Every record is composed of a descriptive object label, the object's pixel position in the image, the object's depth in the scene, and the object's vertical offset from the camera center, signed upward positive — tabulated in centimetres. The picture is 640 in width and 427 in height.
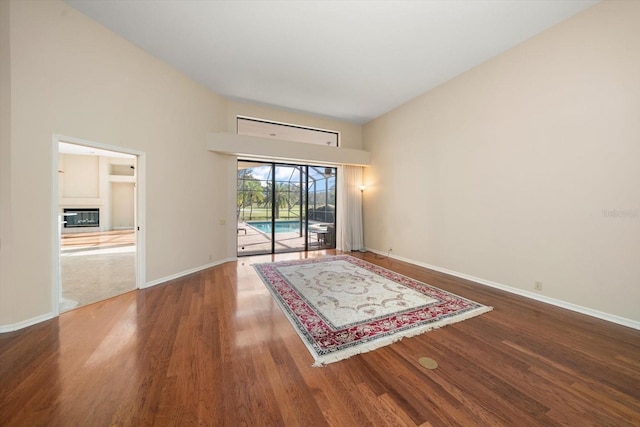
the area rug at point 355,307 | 234 -122
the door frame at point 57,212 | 281 +5
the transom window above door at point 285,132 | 584 +223
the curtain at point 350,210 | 682 +11
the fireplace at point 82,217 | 923 -11
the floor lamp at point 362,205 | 703 +27
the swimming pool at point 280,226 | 658 -35
